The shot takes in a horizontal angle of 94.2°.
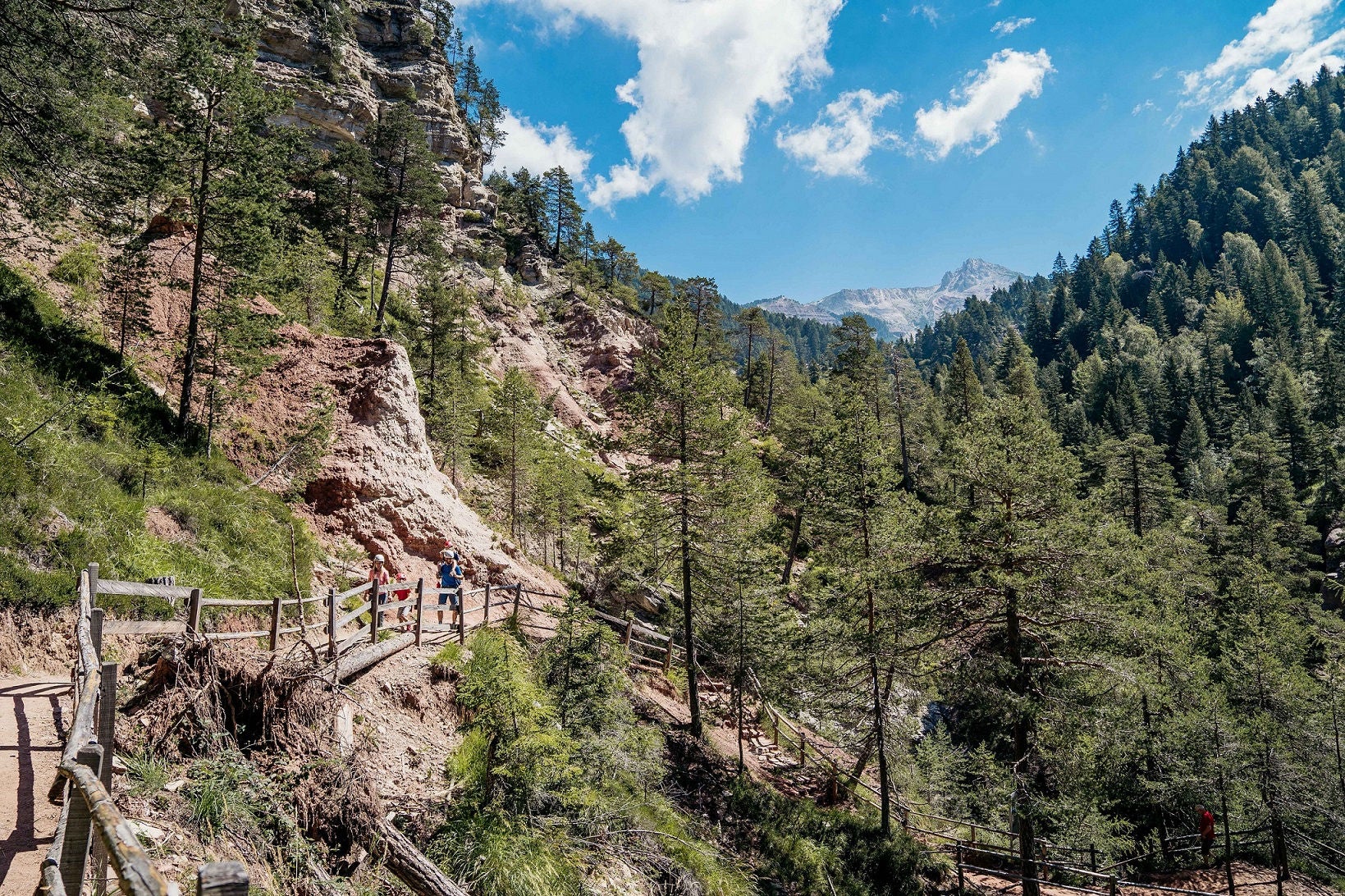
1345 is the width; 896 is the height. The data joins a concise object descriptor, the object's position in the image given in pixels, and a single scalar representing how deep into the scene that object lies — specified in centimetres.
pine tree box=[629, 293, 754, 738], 1820
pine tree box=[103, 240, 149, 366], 1525
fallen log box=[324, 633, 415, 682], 925
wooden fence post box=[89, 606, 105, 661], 612
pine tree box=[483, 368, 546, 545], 2988
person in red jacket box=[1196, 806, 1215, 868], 2227
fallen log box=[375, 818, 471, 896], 621
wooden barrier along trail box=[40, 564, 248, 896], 223
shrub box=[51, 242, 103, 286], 1612
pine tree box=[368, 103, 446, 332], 3425
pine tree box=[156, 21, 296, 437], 1434
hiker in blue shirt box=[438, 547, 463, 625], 1484
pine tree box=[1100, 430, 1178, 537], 3978
